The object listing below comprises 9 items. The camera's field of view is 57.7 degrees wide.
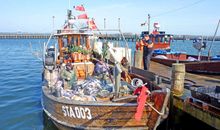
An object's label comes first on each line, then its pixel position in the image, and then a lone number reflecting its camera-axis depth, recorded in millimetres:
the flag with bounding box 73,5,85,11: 10897
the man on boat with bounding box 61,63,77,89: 7353
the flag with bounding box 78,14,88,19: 10886
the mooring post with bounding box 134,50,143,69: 10857
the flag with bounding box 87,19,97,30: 10568
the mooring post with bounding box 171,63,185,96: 6536
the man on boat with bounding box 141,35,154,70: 10381
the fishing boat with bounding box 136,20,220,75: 10365
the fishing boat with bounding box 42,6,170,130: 5527
